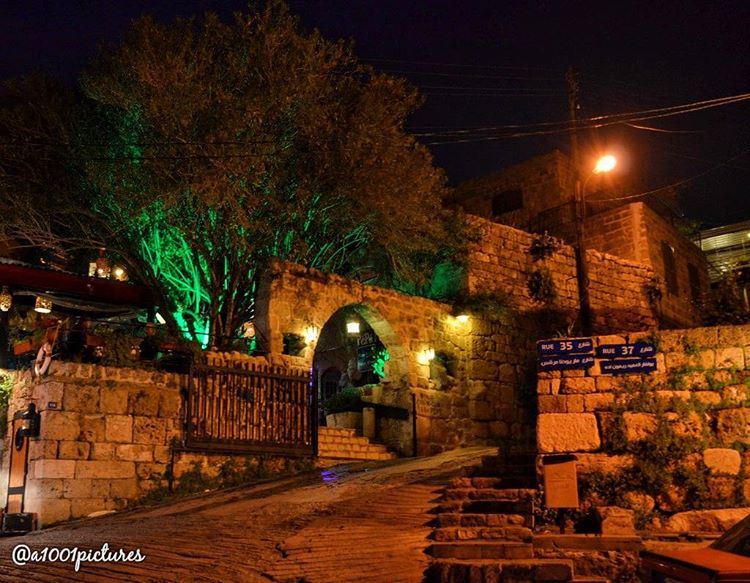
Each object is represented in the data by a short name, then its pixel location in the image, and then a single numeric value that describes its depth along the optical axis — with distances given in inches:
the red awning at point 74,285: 546.3
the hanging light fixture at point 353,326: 702.5
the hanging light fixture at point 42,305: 529.7
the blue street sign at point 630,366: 358.9
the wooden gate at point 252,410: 524.4
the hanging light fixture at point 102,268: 588.4
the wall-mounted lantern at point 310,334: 606.5
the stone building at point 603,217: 880.9
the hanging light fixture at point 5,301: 520.1
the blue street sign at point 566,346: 366.9
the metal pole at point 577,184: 696.4
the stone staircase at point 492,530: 261.6
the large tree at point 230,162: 573.9
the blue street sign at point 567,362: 366.0
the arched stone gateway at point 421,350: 597.6
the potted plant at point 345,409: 671.1
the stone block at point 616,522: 300.0
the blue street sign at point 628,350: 360.5
